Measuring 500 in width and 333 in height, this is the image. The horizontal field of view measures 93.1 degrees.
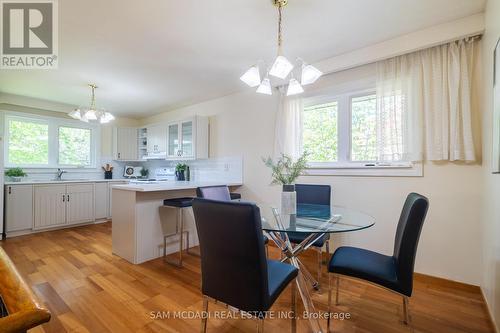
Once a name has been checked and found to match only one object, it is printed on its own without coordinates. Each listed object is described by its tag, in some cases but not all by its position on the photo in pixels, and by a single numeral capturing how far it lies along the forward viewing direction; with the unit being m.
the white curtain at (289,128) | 3.03
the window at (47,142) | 4.07
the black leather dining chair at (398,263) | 1.34
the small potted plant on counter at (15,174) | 3.84
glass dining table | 1.50
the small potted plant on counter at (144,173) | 5.65
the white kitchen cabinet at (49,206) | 3.85
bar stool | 2.72
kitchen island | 2.70
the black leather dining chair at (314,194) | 2.49
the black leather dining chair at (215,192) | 2.15
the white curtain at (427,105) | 2.01
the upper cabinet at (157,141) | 4.68
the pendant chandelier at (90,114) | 3.27
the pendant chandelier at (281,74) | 1.63
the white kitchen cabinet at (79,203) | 4.20
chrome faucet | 4.51
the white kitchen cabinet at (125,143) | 5.28
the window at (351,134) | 2.33
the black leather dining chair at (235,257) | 1.11
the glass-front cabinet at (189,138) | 4.02
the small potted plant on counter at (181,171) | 4.59
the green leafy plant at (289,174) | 1.84
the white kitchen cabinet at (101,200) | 4.57
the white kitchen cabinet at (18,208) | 3.58
